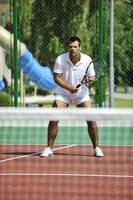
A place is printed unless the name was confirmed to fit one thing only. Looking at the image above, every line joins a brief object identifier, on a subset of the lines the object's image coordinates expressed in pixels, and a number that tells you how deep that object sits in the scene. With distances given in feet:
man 48.02
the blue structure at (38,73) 88.66
